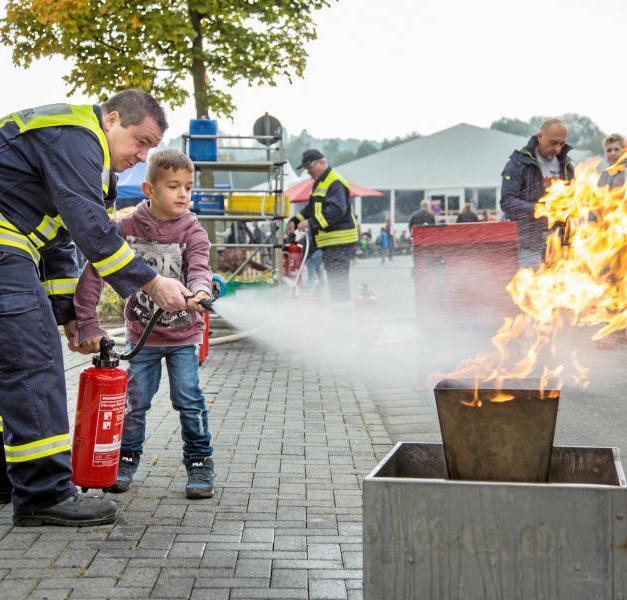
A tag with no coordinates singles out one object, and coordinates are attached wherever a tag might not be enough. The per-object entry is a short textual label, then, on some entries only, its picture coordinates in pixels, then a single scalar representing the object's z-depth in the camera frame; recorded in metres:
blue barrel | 12.31
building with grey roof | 51.09
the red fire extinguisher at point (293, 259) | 15.99
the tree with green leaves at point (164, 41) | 13.24
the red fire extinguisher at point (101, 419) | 4.34
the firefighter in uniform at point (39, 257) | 4.02
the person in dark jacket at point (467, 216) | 19.64
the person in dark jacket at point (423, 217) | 20.70
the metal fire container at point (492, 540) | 2.79
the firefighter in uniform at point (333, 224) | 10.98
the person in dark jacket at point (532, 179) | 8.84
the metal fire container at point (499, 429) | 3.01
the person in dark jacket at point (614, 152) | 9.74
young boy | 4.75
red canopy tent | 27.91
